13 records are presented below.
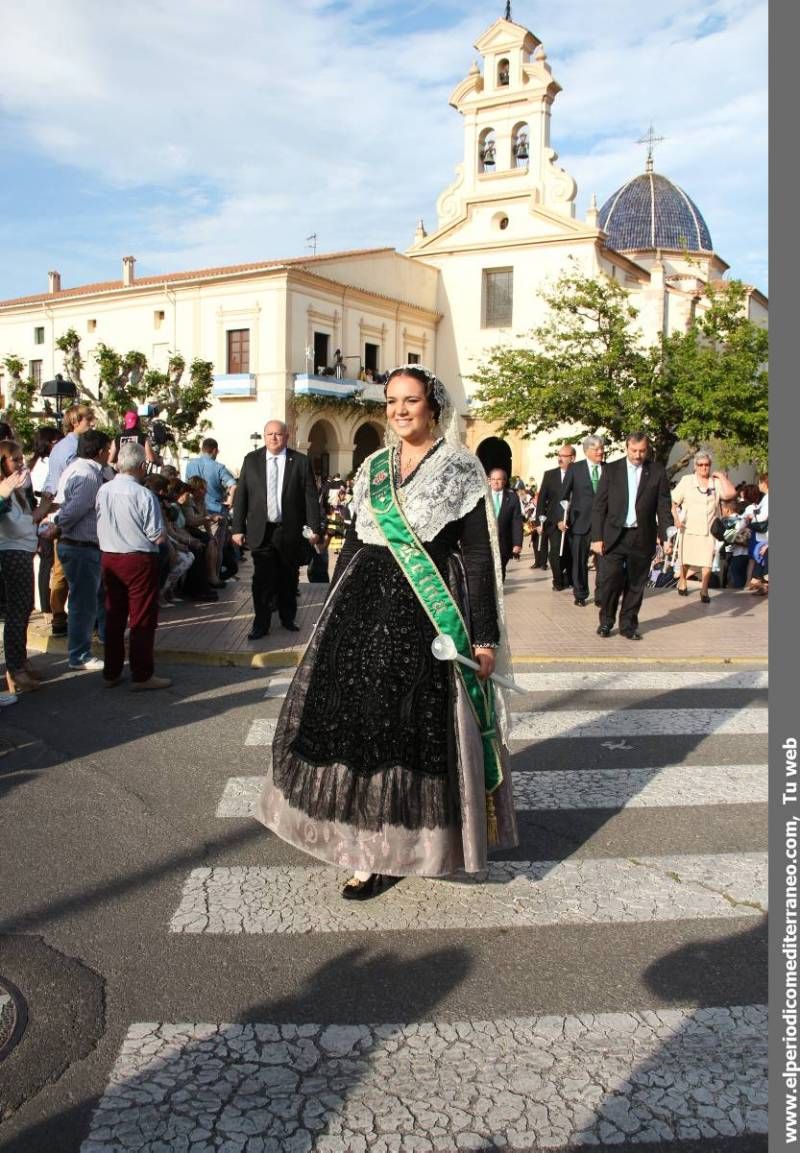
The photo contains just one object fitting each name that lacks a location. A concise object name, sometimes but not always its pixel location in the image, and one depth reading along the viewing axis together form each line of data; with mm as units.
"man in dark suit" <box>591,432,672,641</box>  9586
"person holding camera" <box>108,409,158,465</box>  10641
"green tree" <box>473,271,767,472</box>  28516
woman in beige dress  12680
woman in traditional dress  3613
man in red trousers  6949
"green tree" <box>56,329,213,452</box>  40156
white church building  41312
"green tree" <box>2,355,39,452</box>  41781
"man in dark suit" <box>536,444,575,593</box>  13266
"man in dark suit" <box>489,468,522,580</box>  12555
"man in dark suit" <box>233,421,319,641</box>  9164
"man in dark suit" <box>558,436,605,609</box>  11953
